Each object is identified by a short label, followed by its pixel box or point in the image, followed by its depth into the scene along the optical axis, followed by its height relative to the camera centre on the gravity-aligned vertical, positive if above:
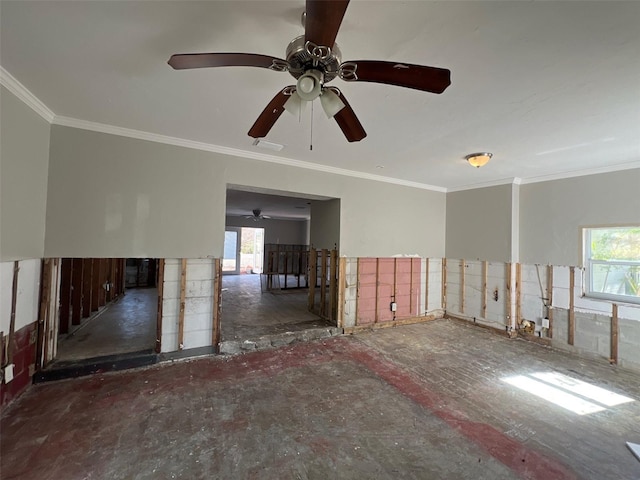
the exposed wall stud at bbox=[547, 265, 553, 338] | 4.32 -0.74
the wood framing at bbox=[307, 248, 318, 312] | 5.38 -0.59
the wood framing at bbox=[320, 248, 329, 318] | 5.03 -0.76
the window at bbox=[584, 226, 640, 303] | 3.65 -0.11
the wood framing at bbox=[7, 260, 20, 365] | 2.33 -0.67
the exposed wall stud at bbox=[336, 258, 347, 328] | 4.60 -0.76
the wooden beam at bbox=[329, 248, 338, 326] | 4.72 -0.62
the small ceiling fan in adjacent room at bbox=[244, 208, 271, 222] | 8.93 +1.19
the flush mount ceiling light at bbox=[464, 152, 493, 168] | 3.46 +1.23
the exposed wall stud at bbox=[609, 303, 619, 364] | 3.66 -1.10
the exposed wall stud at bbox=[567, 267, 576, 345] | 4.06 -0.89
